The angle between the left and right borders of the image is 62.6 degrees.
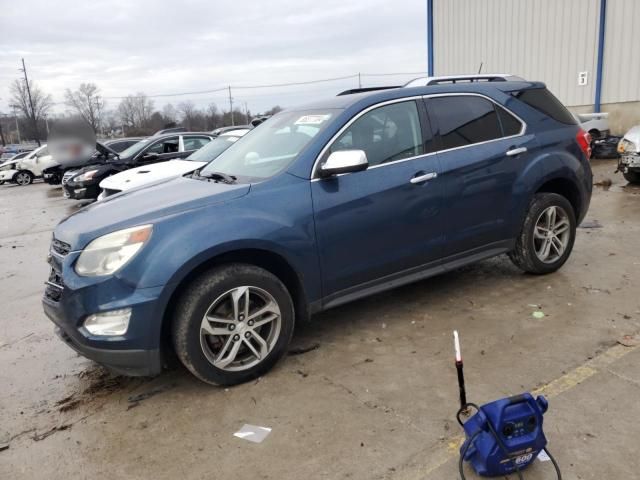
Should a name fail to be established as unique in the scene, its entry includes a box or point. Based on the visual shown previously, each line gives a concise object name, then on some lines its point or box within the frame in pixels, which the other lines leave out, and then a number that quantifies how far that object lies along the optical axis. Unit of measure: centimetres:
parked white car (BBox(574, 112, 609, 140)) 1445
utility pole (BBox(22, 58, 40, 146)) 4700
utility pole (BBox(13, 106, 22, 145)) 6168
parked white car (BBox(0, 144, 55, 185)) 2320
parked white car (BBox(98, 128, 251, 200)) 845
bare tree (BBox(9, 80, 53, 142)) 5538
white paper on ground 288
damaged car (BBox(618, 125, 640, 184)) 945
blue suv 312
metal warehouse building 1488
